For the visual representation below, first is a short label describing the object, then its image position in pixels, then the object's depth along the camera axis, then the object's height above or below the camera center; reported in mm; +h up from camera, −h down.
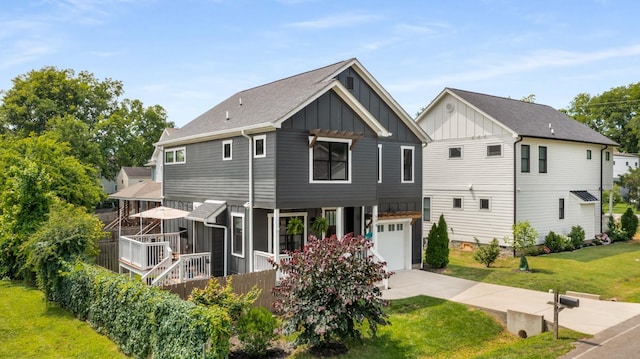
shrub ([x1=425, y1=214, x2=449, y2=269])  18891 -2817
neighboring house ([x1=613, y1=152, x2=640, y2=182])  57484 +2226
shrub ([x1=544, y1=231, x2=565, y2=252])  23688 -3329
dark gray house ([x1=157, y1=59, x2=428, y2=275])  14156 +369
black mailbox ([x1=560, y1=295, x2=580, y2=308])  9781 -2702
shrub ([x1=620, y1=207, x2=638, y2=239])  29188 -2867
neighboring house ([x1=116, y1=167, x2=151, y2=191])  52831 +602
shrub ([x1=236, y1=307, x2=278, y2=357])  9648 -3274
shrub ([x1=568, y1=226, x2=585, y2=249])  24889 -3223
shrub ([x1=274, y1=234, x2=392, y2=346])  9406 -2399
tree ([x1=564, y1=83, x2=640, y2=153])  61750 +9361
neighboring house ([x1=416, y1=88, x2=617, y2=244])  22625 +585
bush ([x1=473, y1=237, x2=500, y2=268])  19641 -3300
